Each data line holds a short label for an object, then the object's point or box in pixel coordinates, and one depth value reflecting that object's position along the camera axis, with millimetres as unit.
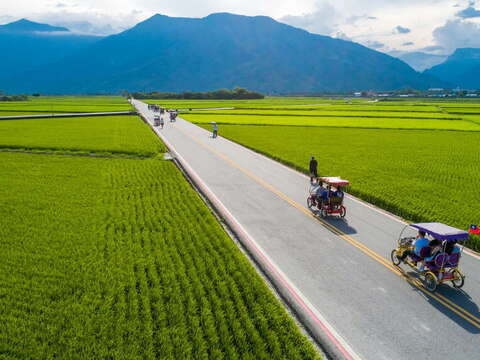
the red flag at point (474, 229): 10281
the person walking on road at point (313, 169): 21031
